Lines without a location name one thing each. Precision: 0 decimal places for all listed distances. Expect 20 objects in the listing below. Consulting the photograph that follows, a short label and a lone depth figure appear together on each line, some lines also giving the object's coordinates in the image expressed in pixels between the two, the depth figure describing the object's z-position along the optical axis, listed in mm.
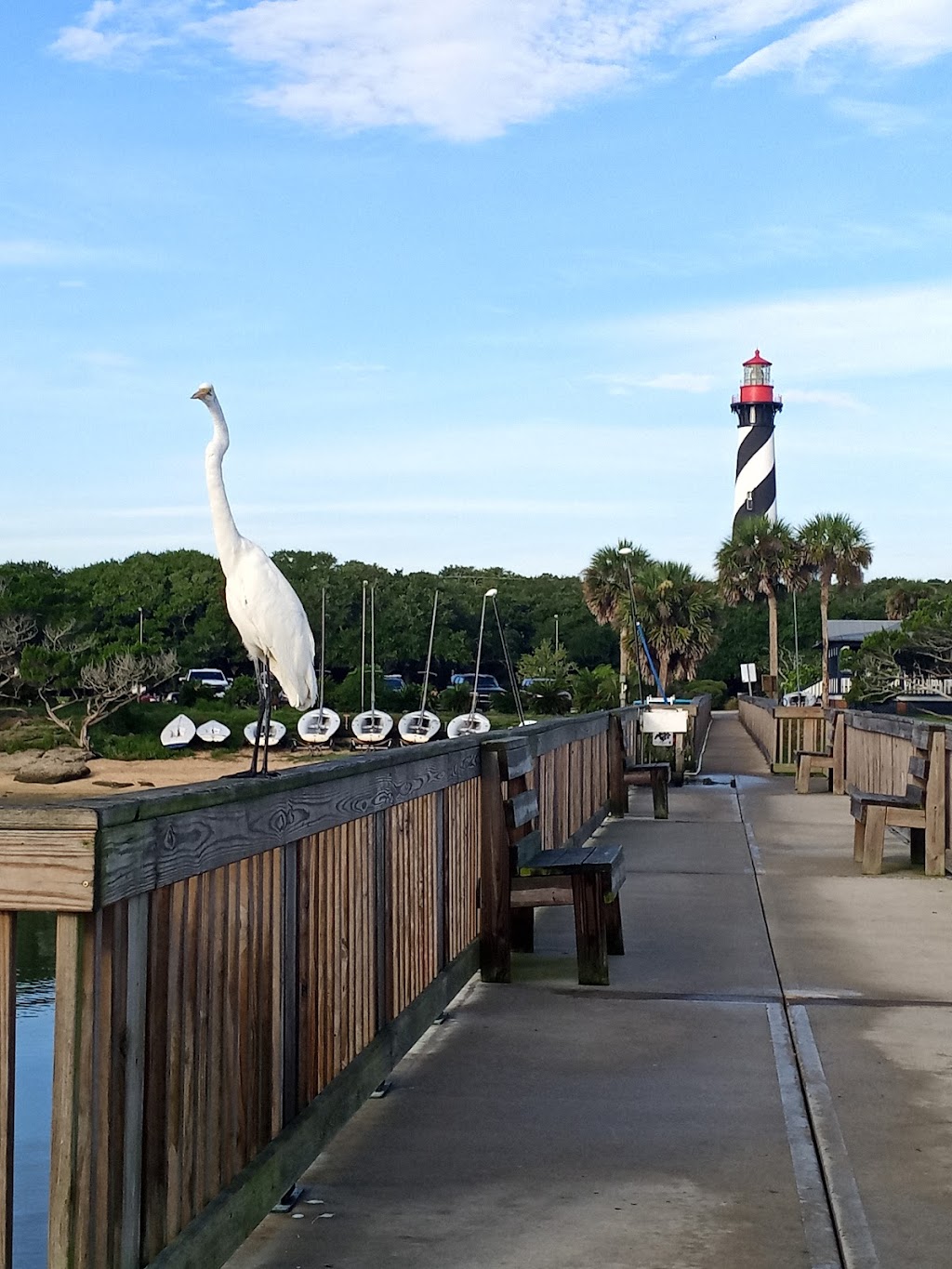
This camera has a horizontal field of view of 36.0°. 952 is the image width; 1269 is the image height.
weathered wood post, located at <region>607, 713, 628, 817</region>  16328
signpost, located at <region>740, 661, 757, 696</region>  48512
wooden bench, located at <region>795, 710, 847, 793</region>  19142
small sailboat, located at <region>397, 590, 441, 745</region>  57656
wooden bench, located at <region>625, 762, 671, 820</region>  15906
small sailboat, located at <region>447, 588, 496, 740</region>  57656
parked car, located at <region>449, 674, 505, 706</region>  81412
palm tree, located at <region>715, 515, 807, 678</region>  64812
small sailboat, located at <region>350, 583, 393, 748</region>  59062
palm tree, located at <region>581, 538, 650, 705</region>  63375
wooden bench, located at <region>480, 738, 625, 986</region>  7219
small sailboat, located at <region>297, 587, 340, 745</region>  58594
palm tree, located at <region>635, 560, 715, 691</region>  62469
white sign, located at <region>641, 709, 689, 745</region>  20516
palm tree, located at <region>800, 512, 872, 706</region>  63000
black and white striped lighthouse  88312
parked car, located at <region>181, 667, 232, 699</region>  82438
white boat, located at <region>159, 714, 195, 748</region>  54344
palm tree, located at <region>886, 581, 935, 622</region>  88875
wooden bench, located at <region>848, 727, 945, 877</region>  11039
